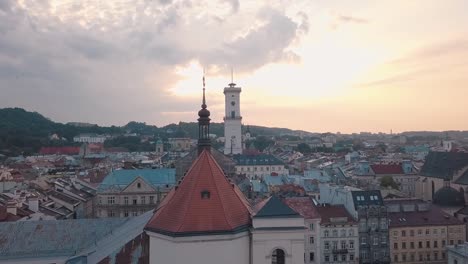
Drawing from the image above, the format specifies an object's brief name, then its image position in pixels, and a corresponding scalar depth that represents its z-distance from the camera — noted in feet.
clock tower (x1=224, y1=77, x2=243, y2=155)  367.86
